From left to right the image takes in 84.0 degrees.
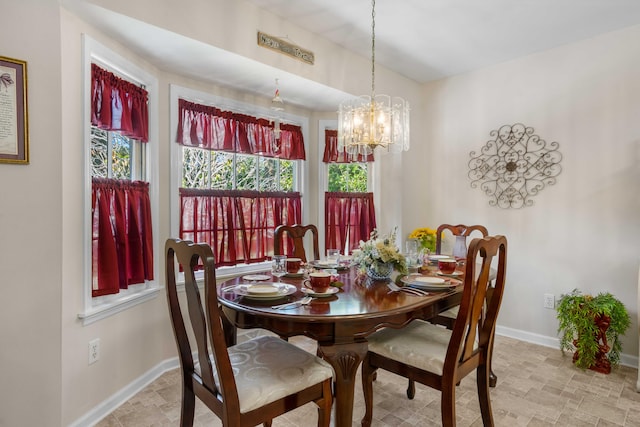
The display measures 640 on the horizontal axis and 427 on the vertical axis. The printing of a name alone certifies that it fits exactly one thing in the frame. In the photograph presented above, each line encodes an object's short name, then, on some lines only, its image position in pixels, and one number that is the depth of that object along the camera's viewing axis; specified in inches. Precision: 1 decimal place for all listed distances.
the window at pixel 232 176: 113.0
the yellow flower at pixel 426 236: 144.9
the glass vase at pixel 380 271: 82.6
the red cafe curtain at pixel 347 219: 150.7
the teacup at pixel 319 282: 71.2
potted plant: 104.7
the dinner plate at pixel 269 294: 66.6
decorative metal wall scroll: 129.9
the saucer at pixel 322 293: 68.5
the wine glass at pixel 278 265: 83.3
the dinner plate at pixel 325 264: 96.4
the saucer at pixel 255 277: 84.5
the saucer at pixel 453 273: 89.1
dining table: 59.8
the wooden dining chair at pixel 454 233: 99.5
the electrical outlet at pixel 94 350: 82.4
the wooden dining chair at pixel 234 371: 53.3
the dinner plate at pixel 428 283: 75.7
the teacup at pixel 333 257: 100.8
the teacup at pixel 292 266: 90.6
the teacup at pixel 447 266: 91.1
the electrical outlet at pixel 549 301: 128.5
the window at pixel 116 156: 89.4
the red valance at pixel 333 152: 148.5
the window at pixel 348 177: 153.3
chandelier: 93.4
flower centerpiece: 80.3
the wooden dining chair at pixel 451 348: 64.4
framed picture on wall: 64.8
